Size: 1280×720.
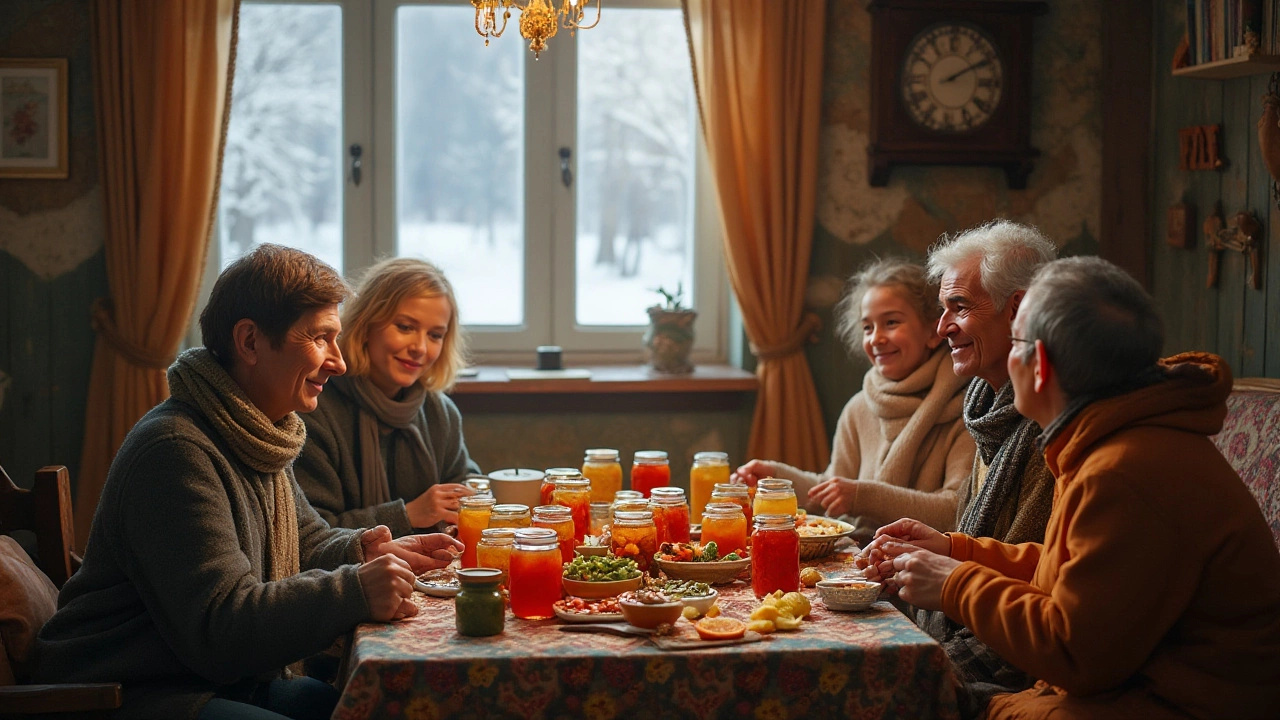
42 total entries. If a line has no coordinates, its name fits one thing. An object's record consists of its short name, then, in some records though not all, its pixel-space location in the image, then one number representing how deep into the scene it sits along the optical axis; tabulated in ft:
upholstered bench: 8.26
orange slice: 5.63
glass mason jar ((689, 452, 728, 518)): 8.64
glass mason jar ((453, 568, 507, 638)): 5.72
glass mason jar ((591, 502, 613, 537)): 7.67
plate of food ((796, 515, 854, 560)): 7.37
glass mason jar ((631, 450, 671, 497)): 8.58
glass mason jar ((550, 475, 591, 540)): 7.59
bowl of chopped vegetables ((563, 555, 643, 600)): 6.27
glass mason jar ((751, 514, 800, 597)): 6.49
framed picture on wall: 12.11
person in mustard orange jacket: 5.24
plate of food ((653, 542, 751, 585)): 6.73
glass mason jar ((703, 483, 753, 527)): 7.48
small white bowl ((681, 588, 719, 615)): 6.03
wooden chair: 7.46
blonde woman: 8.91
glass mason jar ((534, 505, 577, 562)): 6.64
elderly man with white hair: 6.84
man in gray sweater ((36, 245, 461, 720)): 5.87
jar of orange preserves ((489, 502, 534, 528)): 6.67
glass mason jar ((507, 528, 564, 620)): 6.02
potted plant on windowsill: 12.85
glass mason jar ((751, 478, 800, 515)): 7.25
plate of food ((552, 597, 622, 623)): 5.92
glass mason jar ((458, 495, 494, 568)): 7.07
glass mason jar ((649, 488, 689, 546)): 7.34
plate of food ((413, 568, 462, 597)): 6.55
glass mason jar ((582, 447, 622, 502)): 8.66
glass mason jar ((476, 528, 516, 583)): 6.47
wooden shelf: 9.59
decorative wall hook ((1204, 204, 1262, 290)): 10.50
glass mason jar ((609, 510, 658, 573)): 6.98
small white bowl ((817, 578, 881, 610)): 6.21
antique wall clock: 12.74
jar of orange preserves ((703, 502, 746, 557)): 7.11
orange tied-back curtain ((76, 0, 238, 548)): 11.98
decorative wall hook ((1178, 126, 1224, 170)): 11.24
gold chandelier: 7.12
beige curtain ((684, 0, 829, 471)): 12.63
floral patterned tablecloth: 5.37
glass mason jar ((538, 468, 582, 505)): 7.93
